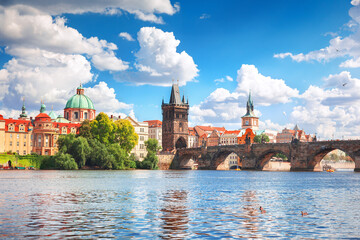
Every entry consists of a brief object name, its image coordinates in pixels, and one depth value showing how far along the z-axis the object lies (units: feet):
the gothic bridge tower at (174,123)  547.08
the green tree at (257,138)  629.02
